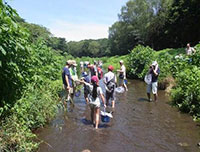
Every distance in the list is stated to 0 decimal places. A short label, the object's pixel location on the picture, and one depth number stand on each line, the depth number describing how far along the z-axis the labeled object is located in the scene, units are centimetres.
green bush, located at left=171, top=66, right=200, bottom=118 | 802
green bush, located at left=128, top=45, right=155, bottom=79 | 2080
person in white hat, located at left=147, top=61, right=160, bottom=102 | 999
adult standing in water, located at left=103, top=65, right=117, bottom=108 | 864
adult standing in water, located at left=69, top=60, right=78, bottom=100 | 931
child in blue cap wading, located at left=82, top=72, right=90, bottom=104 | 918
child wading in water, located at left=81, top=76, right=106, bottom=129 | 658
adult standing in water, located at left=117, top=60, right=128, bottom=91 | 1146
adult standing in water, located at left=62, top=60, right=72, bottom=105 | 869
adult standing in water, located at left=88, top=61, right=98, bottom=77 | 919
